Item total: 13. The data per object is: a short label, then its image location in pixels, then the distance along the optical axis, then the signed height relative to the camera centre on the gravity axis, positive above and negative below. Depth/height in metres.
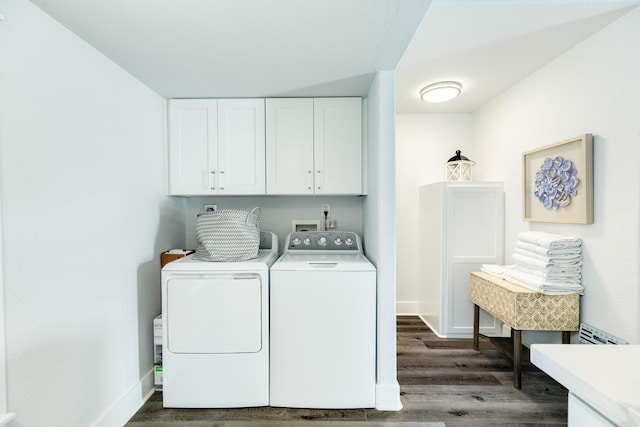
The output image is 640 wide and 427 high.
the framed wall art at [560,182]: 1.84 +0.19
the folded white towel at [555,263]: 1.94 -0.39
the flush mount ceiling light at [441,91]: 2.49 +1.09
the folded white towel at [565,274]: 1.95 -0.47
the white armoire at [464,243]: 2.72 -0.34
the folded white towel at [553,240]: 1.94 -0.23
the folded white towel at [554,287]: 1.93 -0.55
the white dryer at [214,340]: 1.75 -0.82
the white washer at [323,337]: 1.75 -0.81
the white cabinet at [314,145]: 2.25 +0.52
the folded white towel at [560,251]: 1.94 -0.30
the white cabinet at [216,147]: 2.23 +0.51
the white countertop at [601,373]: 0.58 -0.41
